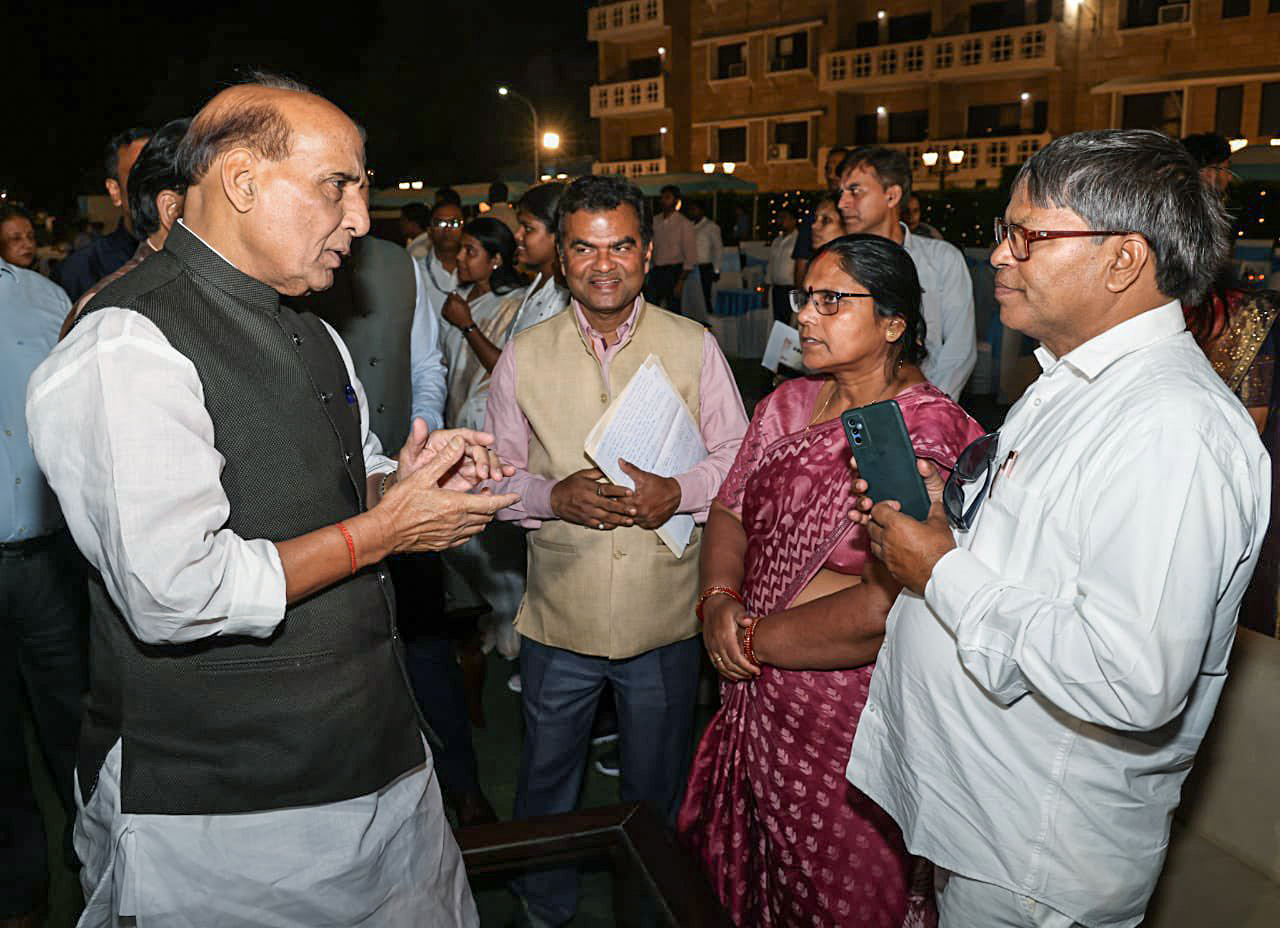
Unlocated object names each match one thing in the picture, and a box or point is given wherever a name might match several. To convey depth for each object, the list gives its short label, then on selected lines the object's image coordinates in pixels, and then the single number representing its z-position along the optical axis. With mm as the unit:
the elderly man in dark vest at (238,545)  1386
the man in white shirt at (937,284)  3906
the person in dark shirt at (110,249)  3146
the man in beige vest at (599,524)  2506
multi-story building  21094
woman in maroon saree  2121
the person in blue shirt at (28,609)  2650
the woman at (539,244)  3799
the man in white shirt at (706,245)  11961
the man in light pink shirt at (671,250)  11594
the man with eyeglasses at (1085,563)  1271
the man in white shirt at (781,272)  8836
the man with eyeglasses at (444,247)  5777
